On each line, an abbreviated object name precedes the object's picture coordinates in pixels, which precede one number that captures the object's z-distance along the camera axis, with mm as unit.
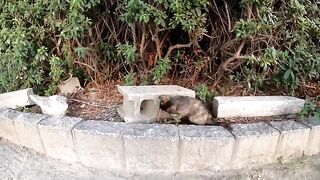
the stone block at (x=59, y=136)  2182
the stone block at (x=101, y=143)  2115
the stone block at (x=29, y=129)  2268
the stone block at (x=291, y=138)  2162
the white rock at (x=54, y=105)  2375
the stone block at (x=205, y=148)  2078
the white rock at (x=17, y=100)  2553
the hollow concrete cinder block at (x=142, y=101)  2227
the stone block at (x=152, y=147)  2076
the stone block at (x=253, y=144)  2107
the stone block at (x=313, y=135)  2219
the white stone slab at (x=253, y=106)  2359
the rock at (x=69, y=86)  2719
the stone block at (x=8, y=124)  2369
